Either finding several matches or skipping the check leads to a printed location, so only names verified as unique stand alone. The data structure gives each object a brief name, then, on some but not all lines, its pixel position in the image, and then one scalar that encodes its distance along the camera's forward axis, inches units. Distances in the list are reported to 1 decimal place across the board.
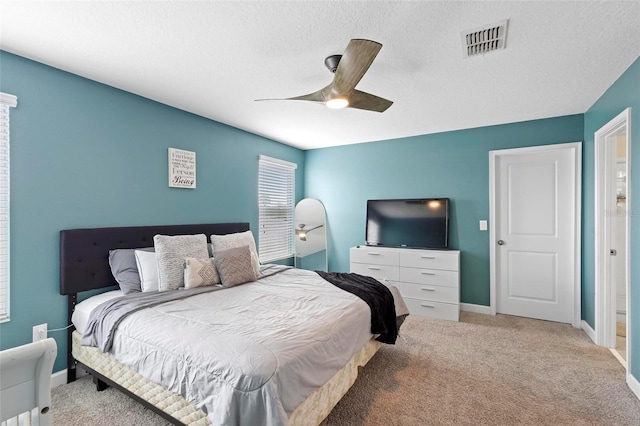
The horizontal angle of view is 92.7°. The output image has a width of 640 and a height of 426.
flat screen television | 165.9
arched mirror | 199.9
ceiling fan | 66.3
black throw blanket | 95.0
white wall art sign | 127.3
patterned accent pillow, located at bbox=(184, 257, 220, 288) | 103.5
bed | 55.6
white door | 142.6
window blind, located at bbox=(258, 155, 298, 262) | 179.0
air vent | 73.6
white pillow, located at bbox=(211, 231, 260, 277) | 122.7
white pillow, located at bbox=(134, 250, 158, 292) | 101.1
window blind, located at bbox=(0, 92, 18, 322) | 84.0
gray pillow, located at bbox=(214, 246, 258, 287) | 109.9
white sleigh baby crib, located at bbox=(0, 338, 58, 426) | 29.8
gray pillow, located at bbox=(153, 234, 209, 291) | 101.4
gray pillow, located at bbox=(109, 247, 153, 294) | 101.0
